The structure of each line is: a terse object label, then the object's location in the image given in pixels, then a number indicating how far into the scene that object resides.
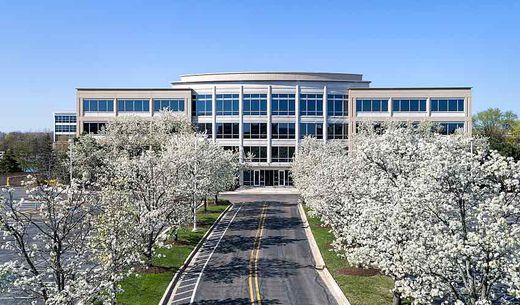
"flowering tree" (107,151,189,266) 30.22
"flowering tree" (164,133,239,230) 42.13
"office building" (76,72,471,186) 87.81
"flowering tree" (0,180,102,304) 15.71
